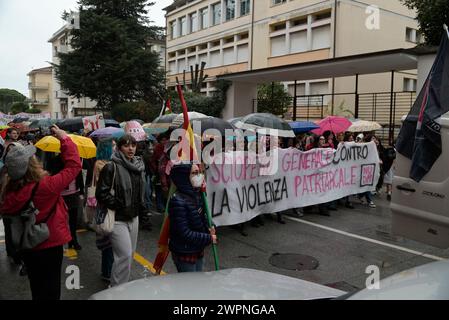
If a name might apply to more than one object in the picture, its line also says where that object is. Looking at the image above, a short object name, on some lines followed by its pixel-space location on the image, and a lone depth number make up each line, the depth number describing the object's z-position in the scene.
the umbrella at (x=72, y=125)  15.13
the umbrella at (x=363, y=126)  13.23
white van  4.65
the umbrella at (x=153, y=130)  10.55
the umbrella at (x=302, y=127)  13.71
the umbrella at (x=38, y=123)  18.14
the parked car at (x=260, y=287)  1.91
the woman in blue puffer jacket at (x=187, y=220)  3.61
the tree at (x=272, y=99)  23.59
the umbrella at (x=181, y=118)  7.20
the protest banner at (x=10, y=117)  20.06
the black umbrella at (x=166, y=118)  10.75
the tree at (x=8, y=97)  105.76
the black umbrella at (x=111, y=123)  17.40
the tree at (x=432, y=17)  16.17
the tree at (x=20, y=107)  75.00
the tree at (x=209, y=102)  24.38
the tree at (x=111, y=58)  29.45
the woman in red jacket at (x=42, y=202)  3.24
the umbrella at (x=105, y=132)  8.14
